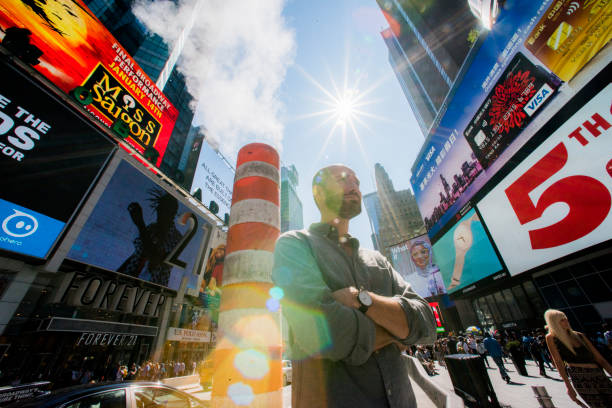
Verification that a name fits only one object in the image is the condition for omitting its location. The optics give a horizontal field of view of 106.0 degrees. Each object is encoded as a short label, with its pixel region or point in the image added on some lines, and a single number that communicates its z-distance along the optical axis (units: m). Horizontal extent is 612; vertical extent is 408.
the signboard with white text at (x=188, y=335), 17.91
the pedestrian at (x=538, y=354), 8.48
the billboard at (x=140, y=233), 12.32
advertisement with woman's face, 33.34
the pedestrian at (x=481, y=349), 11.28
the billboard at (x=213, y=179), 19.20
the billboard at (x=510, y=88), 7.07
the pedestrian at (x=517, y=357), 9.00
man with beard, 1.16
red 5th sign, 7.19
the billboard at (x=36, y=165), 8.67
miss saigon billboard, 9.27
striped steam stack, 3.35
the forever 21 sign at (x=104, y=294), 12.28
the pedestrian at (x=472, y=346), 11.36
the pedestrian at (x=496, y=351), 8.31
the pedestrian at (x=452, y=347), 13.62
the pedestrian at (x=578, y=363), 3.48
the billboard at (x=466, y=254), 12.91
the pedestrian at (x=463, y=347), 11.67
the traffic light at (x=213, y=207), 20.15
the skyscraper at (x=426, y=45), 26.27
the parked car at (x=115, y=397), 2.89
